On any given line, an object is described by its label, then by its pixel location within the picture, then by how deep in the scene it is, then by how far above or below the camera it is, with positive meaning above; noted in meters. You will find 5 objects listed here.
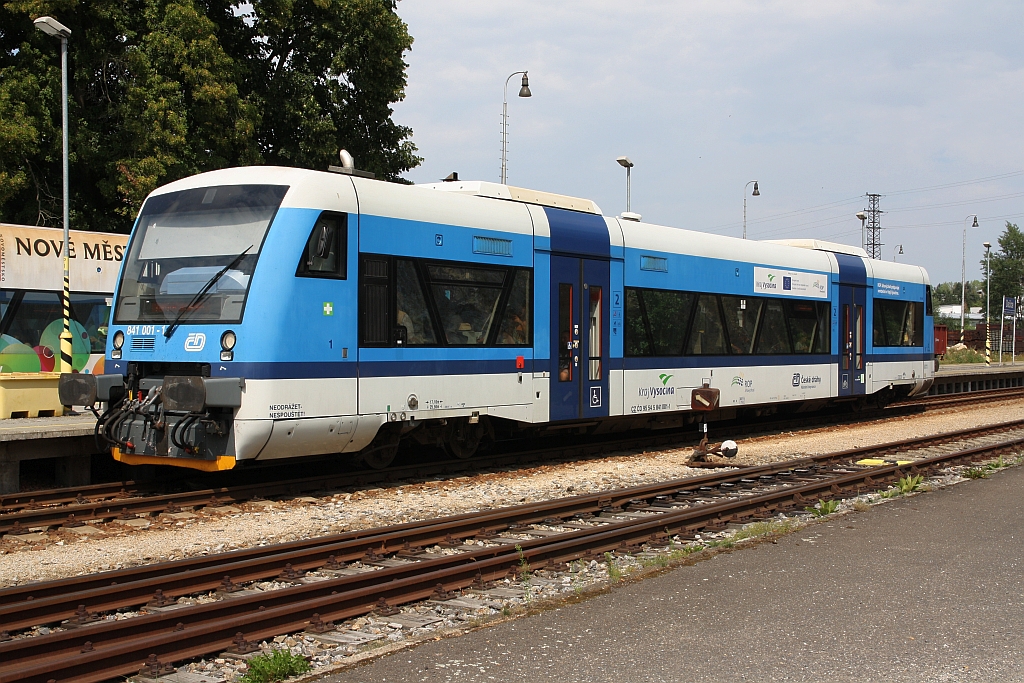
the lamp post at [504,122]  27.69 +6.42
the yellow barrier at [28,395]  14.21 -0.74
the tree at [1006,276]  81.00 +5.94
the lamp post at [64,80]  15.80 +4.56
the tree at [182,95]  21.28 +5.82
